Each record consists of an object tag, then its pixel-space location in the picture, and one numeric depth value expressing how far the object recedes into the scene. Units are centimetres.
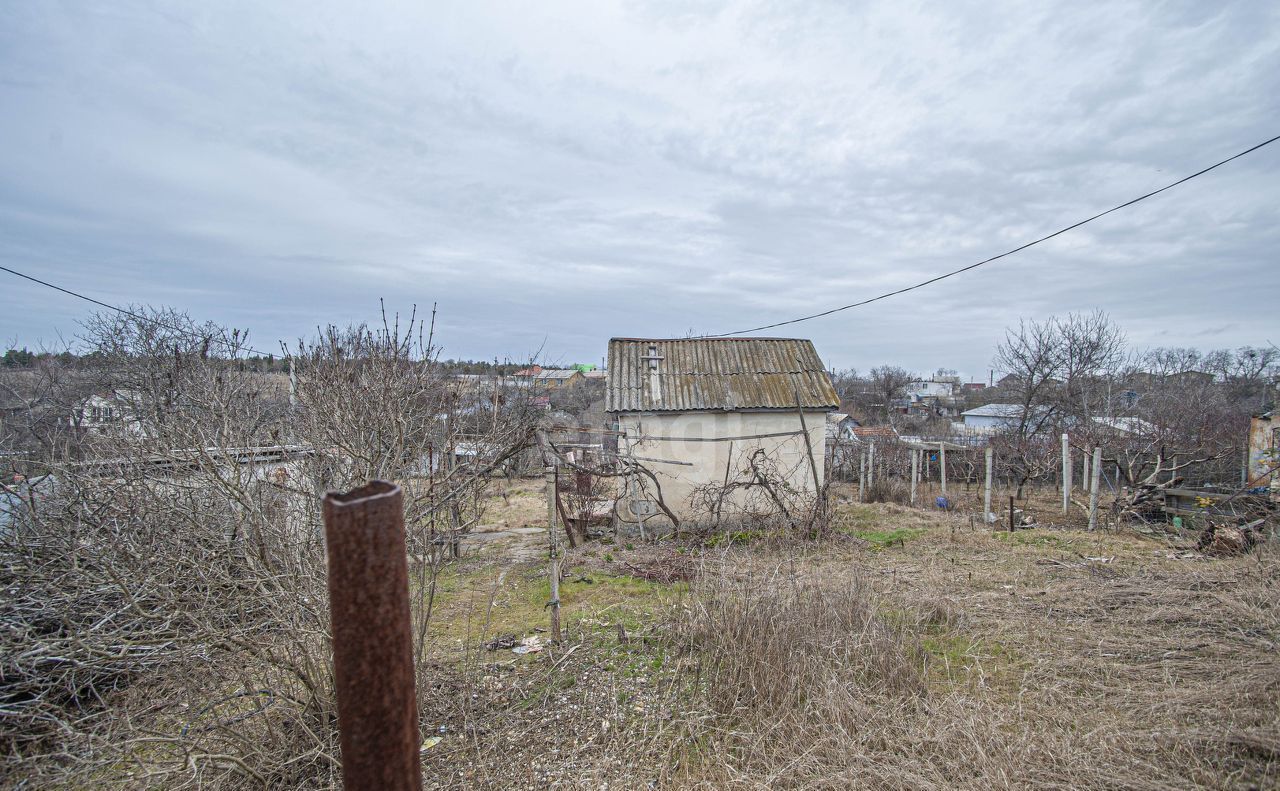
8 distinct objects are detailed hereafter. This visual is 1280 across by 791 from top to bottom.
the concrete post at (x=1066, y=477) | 1289
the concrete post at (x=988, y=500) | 1287
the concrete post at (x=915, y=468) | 1646
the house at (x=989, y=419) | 2619
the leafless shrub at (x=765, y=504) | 1019
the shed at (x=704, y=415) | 1295
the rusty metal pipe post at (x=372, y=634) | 77
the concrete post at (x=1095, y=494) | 1116
